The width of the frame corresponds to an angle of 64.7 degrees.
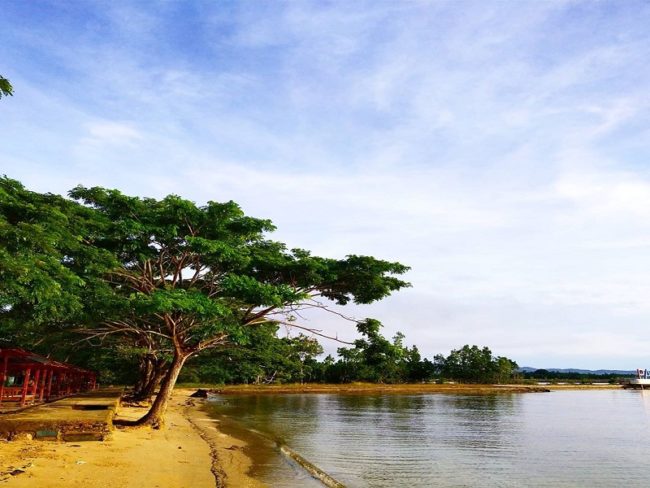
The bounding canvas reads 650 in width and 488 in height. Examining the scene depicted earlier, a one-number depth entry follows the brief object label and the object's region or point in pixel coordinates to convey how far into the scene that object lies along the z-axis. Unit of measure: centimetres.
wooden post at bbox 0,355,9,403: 2053
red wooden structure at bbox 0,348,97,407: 2102
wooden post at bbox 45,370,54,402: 2851
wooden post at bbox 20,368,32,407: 2325
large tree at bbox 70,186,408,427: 1568
